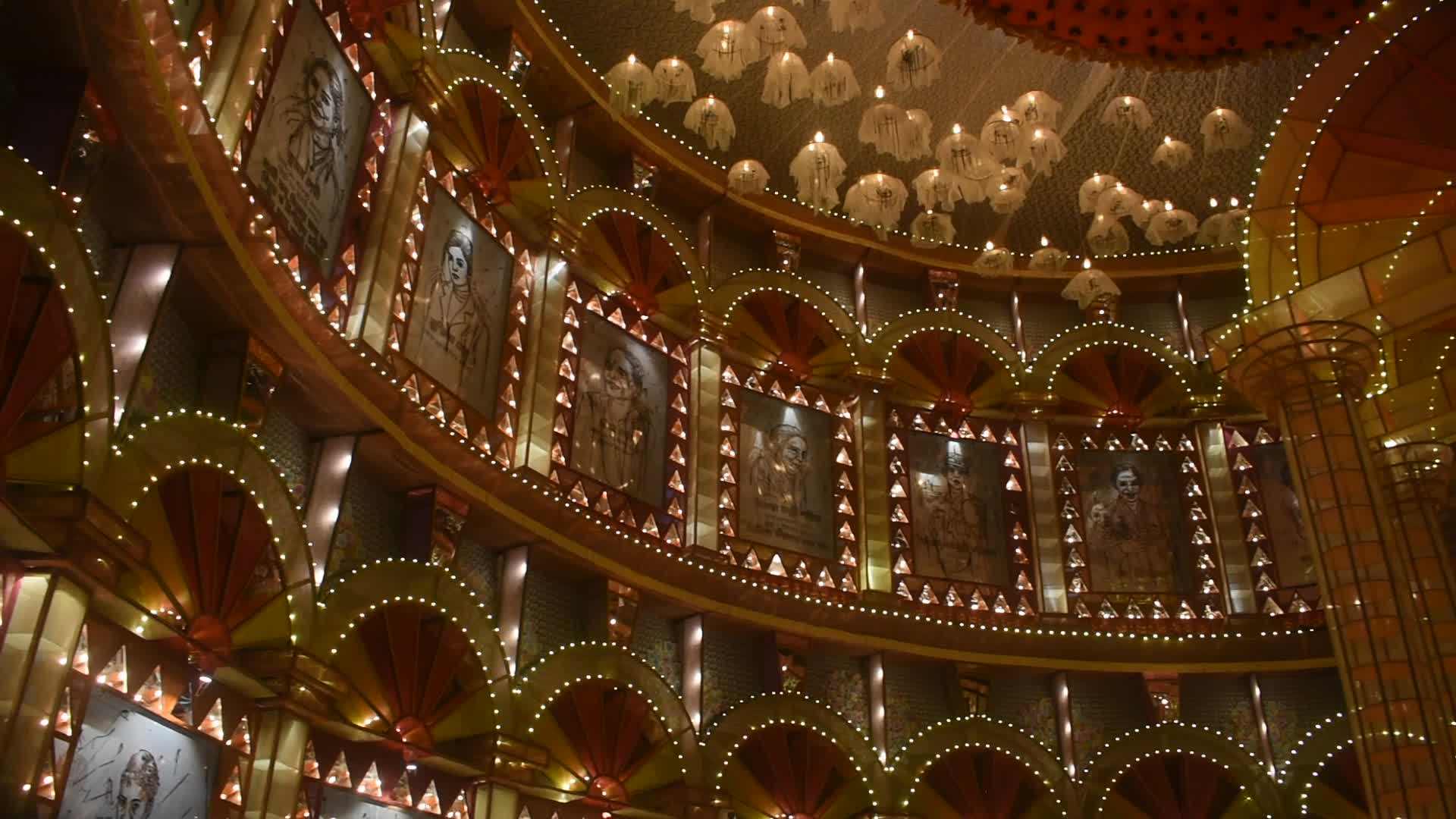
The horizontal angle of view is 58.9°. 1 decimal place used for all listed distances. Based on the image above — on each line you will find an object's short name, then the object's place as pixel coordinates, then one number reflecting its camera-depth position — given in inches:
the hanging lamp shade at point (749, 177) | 484.1
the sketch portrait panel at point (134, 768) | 277.1
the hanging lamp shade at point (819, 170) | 443.5
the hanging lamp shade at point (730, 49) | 400.8
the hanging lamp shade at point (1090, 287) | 524.1
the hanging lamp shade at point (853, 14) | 382.3
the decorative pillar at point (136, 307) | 288.4
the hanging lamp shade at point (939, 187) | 447.8
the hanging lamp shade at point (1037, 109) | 447.8
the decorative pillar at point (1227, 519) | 590.6
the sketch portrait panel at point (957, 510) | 588.7
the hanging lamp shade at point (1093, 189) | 483.5
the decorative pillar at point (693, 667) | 489.1
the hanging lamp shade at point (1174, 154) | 491.5
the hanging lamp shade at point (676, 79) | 431.5
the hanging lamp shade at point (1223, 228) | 526.7
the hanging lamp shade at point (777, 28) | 394.0
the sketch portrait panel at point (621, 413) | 495.5
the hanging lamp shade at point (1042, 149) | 445.7
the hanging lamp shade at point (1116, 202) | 480.4
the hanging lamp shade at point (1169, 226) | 501.0
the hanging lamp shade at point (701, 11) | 377.4
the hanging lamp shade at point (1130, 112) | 455.8
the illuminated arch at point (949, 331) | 621.0
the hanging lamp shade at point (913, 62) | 401.7
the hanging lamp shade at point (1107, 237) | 481.1
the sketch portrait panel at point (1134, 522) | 606.5
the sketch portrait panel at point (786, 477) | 550.3
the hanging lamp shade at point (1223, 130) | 469.1
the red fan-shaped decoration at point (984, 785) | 523.2
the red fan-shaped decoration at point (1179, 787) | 538.6
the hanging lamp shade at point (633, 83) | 427.5
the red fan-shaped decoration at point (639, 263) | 533.3
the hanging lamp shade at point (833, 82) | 414.0
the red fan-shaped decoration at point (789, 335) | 584.1
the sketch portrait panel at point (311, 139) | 351.9
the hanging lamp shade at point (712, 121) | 432.5
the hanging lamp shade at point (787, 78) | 406.0
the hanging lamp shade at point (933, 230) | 481.4
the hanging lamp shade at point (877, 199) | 453.4
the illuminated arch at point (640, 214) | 521.7
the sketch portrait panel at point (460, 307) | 429.7
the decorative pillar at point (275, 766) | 322.3
